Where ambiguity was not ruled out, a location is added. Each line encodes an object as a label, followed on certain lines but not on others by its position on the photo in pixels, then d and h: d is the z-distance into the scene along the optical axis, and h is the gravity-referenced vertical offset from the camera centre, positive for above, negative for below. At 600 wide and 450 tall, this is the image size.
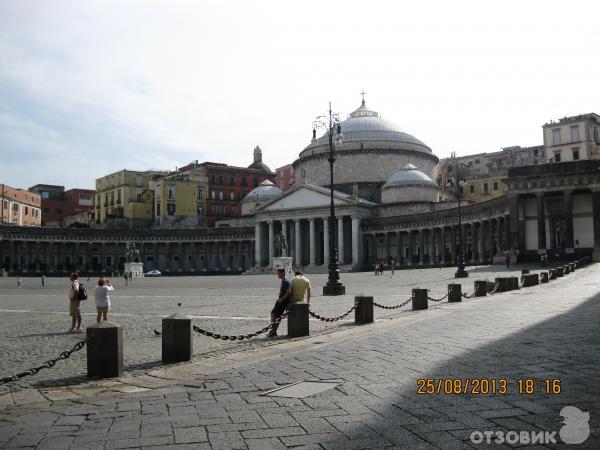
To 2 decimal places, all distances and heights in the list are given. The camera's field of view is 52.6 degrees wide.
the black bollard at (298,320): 13.52 -1.40
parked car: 80.00 -1.74
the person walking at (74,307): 15.54 -1.14
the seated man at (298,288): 15.07 -0.76
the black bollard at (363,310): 15.66 -1.39
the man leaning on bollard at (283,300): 14.85 -1.03
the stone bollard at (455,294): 21.33 -1.41
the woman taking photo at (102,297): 15.90 -0.92
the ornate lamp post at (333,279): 28.28 -1.05
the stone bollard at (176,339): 10.66 -1.39
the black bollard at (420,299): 19.00 -1.39
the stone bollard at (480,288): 23.88 -1.39
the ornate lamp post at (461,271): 39.81 -1.13
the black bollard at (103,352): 9.39 -1.39
